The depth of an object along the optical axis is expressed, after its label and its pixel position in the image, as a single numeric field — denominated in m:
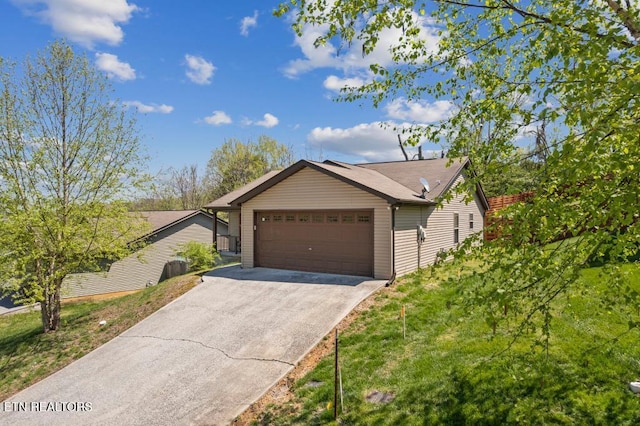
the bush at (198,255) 17.11
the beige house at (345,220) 11.66
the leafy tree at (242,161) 37.41
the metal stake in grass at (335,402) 5.20
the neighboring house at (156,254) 20.07
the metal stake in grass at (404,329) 7.34
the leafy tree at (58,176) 10.72
